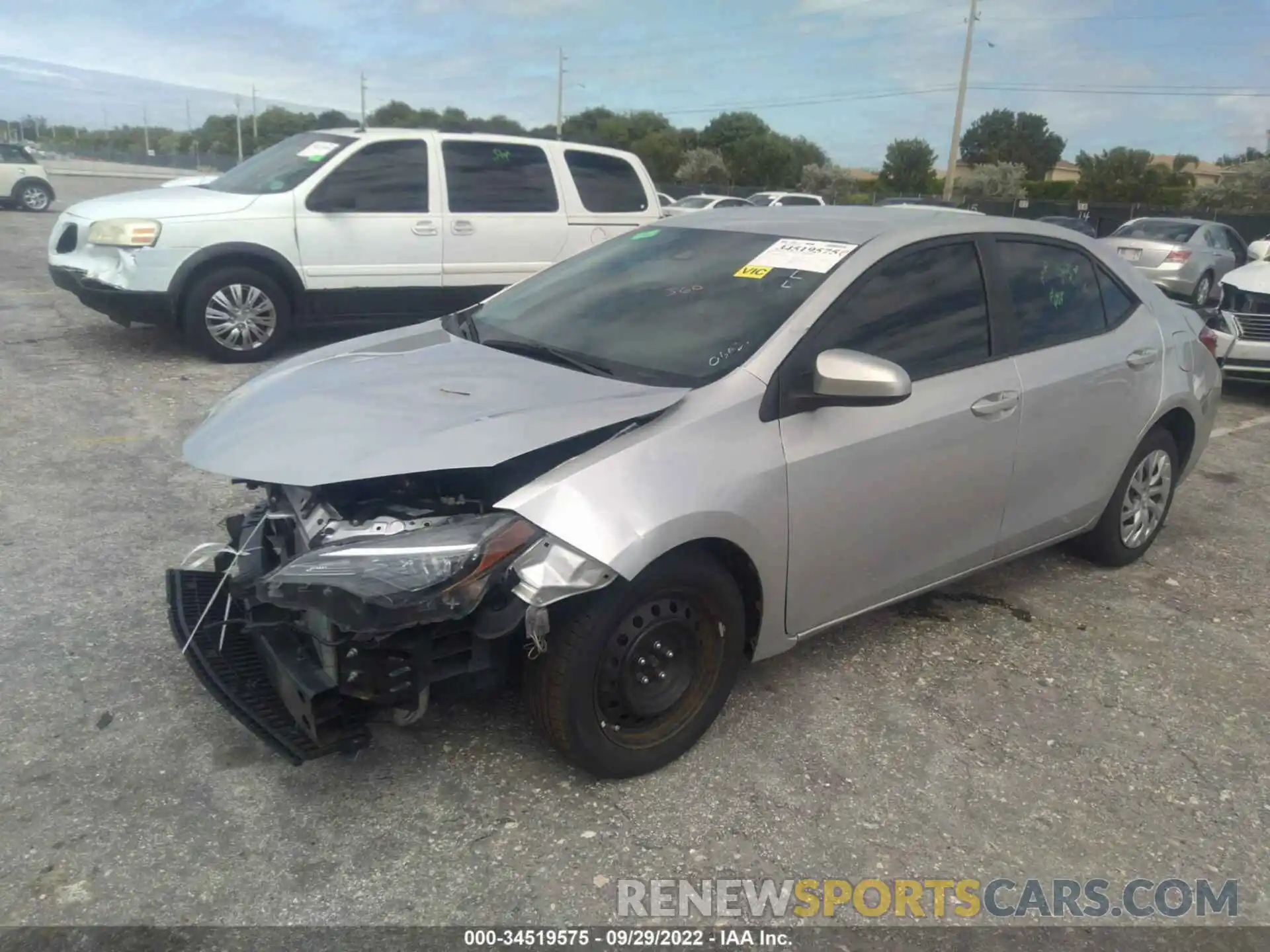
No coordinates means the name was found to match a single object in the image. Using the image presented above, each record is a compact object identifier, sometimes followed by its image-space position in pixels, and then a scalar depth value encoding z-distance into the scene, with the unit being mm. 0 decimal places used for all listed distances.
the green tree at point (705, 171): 54250
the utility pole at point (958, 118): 39031
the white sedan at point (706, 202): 27756
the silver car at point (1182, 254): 15326
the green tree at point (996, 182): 49997
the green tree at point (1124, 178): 47250
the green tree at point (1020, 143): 78562
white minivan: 7699
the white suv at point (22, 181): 22234
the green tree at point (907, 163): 61188
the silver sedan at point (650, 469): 2662
